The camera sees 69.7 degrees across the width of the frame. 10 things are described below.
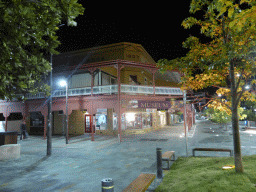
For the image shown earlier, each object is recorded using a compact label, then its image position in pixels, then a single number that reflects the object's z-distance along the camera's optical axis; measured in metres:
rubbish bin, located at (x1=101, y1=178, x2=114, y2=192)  3.35
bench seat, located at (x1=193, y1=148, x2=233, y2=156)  8.88
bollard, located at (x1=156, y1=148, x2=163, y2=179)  6.61
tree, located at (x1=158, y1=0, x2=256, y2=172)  5.52
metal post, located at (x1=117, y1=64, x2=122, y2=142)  17.33
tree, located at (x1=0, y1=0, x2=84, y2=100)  4.71
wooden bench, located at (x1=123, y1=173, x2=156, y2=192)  4.61
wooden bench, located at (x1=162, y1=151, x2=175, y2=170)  7.60
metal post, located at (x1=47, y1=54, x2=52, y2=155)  11.38
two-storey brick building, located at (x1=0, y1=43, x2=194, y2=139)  18.31
